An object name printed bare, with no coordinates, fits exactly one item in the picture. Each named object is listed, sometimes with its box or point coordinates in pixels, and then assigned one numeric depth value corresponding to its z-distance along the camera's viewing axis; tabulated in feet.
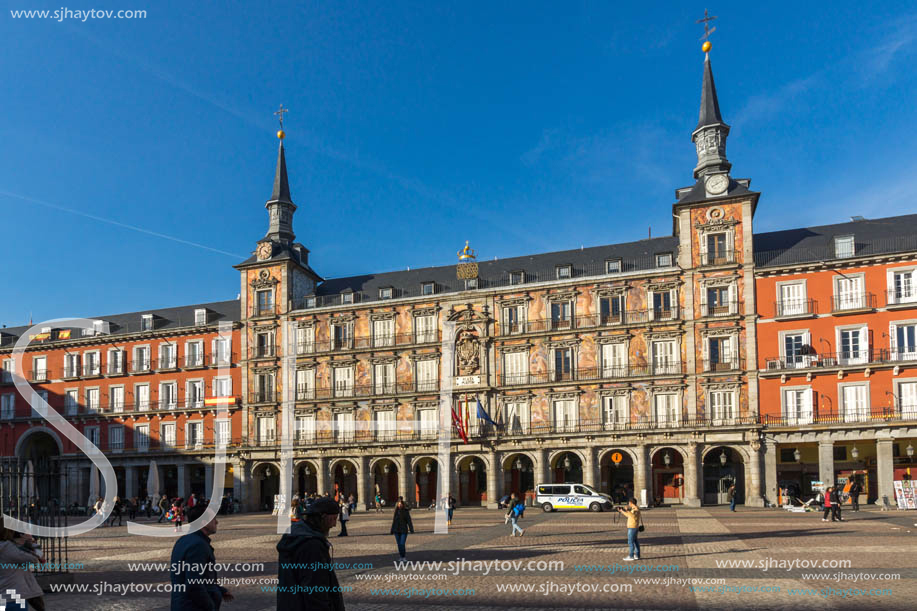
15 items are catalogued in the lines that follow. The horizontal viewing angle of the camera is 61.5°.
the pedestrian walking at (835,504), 107.65
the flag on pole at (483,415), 170.59
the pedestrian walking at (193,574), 25.05
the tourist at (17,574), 31.27
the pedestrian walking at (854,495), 136.77
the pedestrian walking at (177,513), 122.11
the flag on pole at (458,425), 167.94
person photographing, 67.29
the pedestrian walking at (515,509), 93.46
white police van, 145.48
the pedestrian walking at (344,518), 100.01
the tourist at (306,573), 20.94
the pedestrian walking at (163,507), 150.71
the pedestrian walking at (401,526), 70.44
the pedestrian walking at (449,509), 122.72
